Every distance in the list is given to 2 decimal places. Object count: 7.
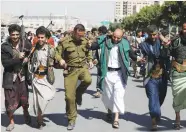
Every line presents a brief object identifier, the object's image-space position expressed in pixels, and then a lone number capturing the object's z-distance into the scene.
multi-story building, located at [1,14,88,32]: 94.96
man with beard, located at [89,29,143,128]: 5.15
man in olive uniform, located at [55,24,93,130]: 4.99
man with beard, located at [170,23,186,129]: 4.93
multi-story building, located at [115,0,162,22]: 127.83
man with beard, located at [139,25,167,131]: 4.95
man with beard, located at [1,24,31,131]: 4.82
